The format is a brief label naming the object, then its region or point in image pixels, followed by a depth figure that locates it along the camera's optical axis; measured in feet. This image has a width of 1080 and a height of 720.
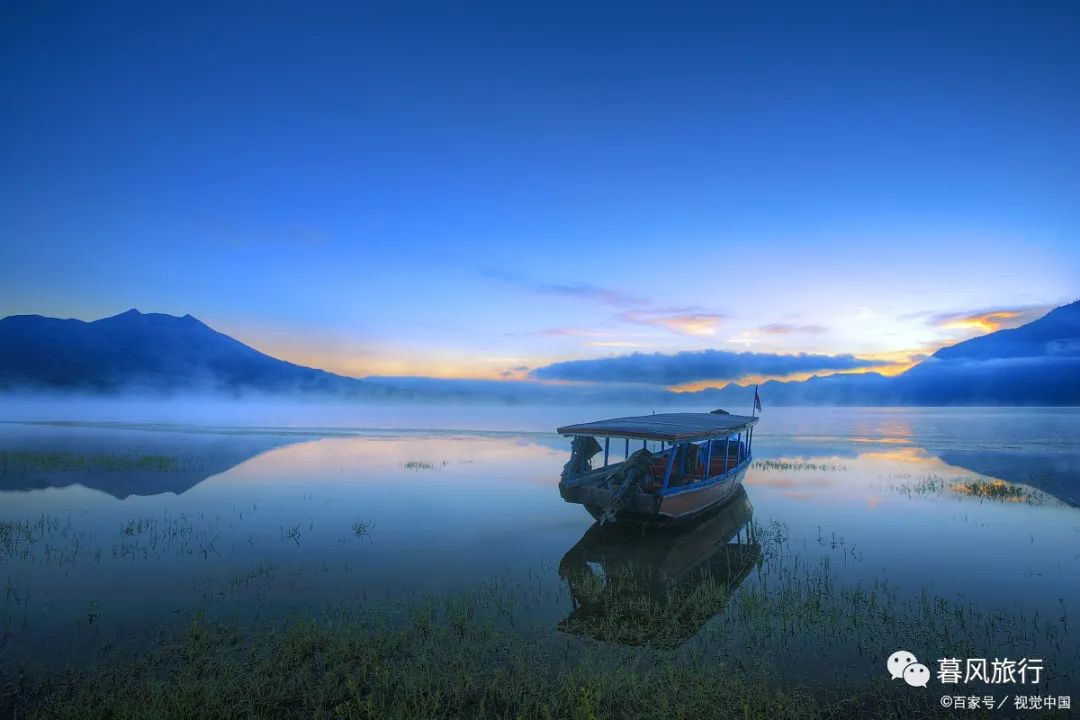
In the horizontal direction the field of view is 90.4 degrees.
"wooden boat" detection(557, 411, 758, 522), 57.26
